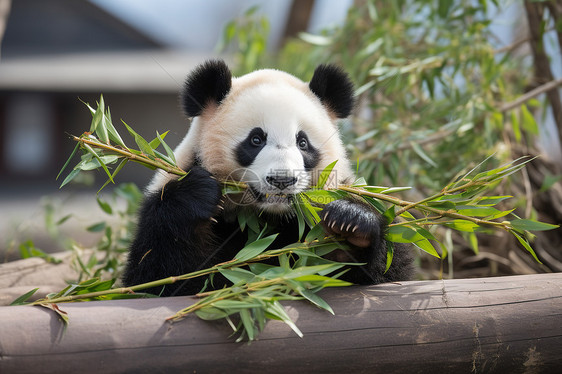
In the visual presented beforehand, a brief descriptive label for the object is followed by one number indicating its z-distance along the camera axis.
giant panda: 2.73
